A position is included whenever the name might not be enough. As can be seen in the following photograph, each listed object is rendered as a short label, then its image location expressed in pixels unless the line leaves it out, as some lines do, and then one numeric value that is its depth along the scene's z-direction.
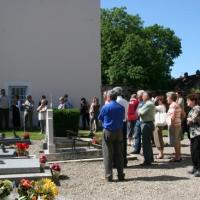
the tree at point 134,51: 28.70
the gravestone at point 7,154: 7.58
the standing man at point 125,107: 7.84
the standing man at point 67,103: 15.03
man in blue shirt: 6.94
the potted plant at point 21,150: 7.95
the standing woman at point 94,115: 15.06
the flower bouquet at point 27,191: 3.30
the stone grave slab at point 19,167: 6.54
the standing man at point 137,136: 9.21
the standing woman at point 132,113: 10.10
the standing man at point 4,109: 15.30
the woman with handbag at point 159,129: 8.93
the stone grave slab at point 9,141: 9.45
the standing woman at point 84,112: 16.46
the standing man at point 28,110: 15.40
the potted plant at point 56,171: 6.77
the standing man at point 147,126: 8.15
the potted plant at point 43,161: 7.00
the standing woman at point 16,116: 15.63
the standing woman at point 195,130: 7.14
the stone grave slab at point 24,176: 6.31
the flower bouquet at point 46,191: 3.36
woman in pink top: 8.46
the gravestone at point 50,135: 8.61
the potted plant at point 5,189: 3.19
